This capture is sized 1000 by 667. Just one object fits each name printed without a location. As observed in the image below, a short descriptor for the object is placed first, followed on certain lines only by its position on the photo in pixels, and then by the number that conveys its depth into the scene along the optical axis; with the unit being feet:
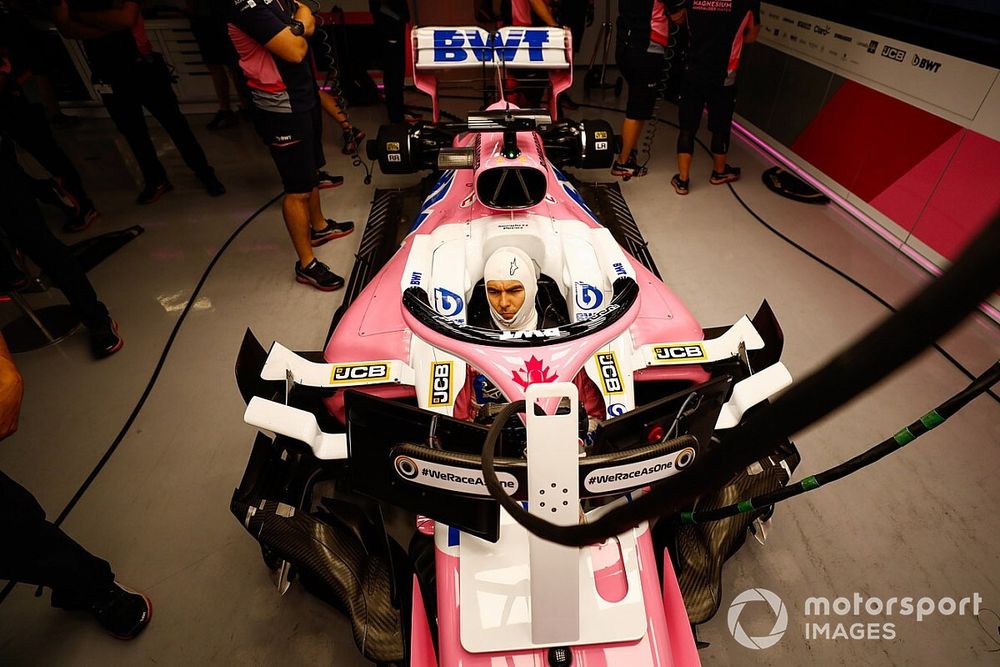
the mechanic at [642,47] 12.78
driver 6.21
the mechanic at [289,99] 8.48
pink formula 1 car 3.74
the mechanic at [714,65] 12.00
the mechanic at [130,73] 11.20
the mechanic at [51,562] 4.58
